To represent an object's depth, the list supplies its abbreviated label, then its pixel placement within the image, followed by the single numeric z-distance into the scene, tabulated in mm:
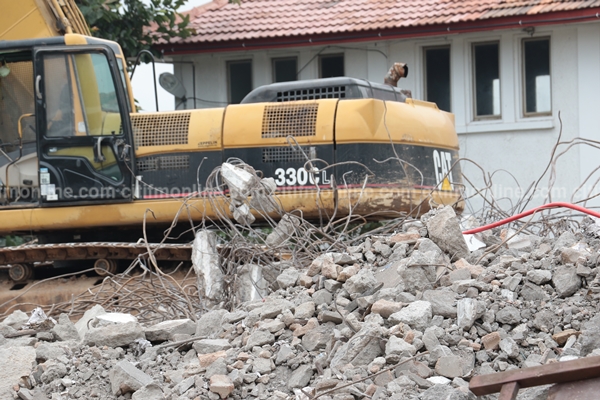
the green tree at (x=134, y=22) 25109
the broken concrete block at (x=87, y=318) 11219
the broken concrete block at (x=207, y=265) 12370
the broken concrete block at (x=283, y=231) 12624
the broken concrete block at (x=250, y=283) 11732
